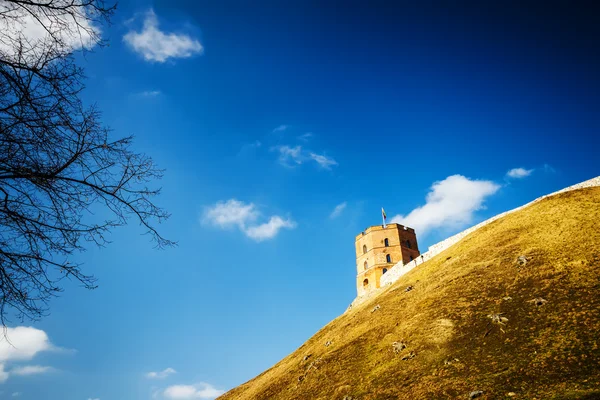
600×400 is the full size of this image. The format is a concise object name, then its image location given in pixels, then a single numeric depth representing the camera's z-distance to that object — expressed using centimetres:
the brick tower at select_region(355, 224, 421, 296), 5397
